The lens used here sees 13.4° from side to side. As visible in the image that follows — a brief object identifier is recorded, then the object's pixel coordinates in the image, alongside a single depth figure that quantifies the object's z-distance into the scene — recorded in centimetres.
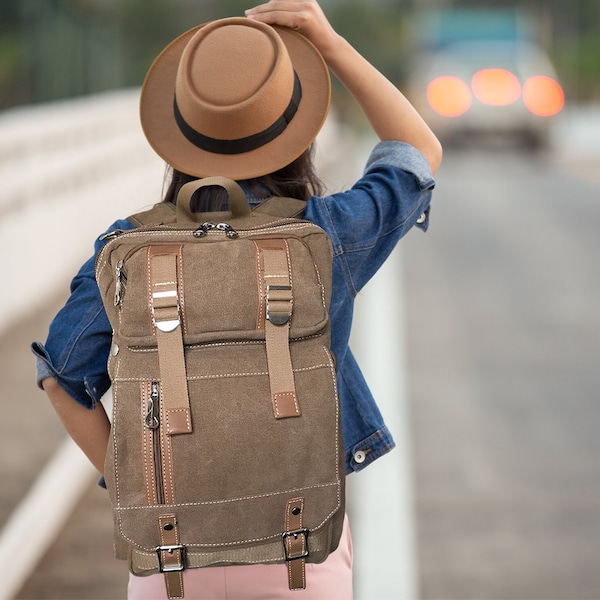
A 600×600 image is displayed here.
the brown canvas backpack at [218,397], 429
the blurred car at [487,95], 5612
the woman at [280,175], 470
